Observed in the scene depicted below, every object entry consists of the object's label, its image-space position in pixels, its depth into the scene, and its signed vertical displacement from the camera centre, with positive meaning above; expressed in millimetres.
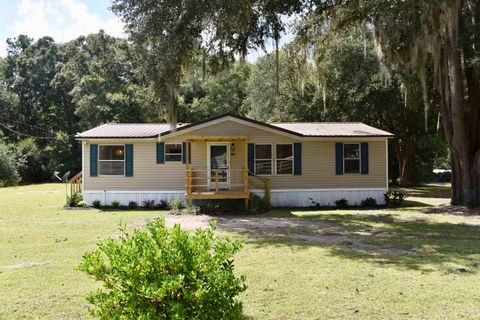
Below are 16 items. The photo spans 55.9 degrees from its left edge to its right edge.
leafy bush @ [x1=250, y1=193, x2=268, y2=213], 15663 -1057
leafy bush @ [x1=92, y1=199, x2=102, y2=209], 16953 -1043
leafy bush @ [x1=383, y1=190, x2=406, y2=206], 17525 -991
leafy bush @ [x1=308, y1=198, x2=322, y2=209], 17594 -1123
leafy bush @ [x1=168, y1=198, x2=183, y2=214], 15091 -1061
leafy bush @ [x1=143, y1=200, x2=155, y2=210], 16902 -1063
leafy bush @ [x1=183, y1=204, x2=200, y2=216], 14947 -1151
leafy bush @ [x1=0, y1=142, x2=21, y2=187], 31047 +485
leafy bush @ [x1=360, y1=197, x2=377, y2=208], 17672 -1112
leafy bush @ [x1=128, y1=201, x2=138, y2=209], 16953 -1097
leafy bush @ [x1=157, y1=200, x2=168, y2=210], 16797 -1101
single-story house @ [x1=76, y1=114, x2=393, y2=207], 17000 +464
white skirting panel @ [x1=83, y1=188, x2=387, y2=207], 17156 -806
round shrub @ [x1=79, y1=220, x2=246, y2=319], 3254 -755
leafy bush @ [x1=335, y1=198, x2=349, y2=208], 17438 -1126
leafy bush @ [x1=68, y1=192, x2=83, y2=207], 16859 -894
